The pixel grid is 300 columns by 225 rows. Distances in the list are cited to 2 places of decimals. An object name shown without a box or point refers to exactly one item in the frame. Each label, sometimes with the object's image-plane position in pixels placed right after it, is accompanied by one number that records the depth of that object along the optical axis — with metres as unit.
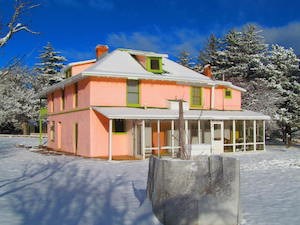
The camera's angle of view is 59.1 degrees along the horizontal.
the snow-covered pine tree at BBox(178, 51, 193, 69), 44.73
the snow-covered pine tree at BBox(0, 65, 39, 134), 34.65
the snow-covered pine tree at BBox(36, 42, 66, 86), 38.14
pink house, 15.53
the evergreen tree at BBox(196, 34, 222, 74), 39.86
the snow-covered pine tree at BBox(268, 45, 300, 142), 23.08
